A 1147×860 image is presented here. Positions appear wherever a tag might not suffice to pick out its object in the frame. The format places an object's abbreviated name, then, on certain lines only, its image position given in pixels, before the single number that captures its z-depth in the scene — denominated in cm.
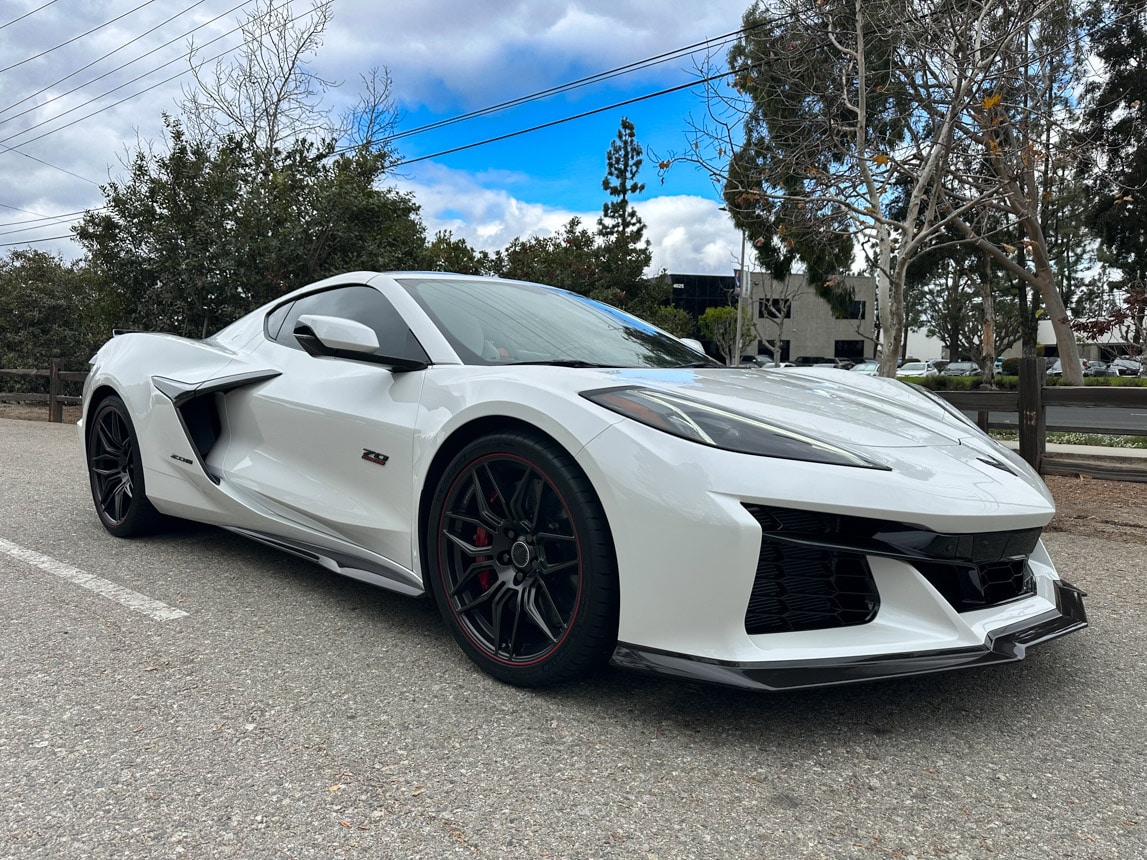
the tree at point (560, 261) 2330
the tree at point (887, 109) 712
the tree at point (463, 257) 2394
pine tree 4006
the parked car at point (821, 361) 4434
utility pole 2907
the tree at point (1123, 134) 1956
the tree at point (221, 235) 1112
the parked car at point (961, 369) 4735
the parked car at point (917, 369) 4634
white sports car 197
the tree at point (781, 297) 3488
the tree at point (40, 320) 1769
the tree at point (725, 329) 4361
